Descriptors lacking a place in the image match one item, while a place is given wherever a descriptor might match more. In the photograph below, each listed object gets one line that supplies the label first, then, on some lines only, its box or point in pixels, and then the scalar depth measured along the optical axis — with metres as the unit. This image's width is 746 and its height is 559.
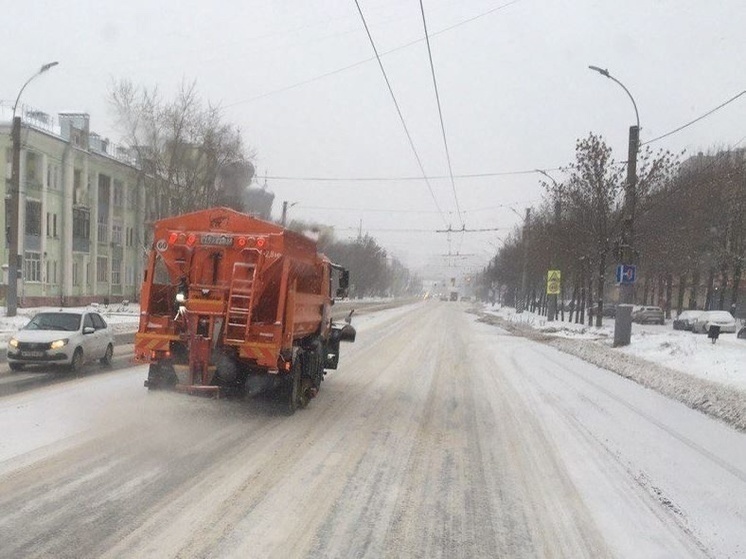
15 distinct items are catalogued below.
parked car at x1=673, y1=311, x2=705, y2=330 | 43.97
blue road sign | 23.06
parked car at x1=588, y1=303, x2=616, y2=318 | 61.93
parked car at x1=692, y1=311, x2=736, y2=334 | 39.22
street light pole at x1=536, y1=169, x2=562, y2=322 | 36.13
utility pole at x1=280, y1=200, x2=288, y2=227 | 46.47
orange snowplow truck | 9.66
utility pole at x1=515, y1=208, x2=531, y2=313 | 52.16
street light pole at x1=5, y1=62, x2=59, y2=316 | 27.00
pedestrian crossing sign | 37.81
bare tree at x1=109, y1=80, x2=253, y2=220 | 44.12
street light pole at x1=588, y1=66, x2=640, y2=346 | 23.39
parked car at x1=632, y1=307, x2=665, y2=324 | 50.66
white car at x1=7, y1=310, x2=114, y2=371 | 13.95
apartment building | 40.81
